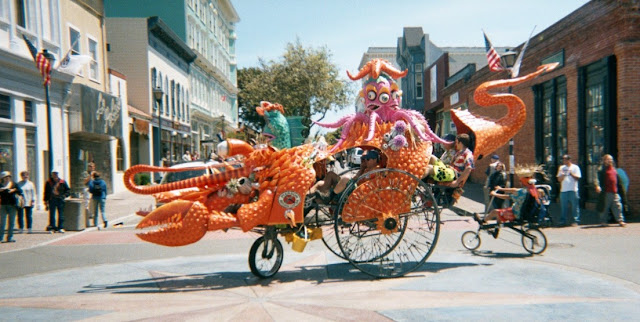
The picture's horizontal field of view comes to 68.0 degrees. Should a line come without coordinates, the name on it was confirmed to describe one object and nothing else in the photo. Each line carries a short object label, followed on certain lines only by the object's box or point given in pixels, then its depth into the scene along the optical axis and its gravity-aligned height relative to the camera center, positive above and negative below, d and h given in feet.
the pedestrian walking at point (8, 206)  37.93 -3.50
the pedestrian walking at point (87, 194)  45.33 -3.28
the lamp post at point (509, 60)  45.32 +8.77
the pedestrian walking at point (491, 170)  39.10 -1.61
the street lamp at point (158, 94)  73.15 +10.05
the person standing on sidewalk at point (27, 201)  41.78 -3.44
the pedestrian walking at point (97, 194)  45.55 -3.21
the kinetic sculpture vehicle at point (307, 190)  20.89 -1.55
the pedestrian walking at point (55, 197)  42.73 -3.24
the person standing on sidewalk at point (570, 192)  39.11 -3.56
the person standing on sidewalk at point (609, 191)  37.52 -3.45
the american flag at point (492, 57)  43.85 +8.98
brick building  40.37 +5.58
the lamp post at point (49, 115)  44.75 +4.47
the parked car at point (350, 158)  31.48 -0.23
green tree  112.27 +17.50
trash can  43.24 -5.00
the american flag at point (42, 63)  43.61 +9.17
